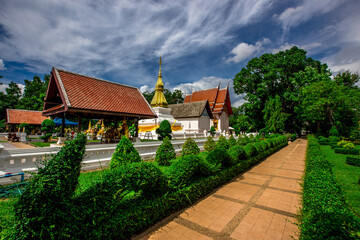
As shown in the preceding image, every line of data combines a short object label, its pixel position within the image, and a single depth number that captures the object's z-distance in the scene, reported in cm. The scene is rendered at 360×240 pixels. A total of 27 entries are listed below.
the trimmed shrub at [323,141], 1965
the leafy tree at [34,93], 3625
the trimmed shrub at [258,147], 982
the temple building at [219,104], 3359
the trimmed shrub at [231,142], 1070
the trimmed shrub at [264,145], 1101
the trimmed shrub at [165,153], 799
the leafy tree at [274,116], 2834
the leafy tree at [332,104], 2251
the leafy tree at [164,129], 1486
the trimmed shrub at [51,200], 192
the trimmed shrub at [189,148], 817
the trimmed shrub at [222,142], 972
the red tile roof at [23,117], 2527
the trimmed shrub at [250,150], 855
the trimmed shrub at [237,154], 703
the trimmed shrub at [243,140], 1127
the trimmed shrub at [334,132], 2265
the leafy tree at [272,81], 3062
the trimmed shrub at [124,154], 576
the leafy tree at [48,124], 1326
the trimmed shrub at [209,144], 1089
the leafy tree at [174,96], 5753
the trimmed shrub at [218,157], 601
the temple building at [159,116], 1891
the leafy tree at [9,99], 3481
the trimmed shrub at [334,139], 1921
